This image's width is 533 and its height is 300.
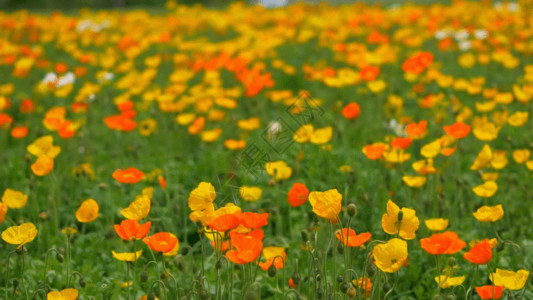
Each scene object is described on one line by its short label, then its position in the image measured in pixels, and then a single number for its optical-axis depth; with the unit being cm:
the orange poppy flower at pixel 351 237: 432
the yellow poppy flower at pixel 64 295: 421
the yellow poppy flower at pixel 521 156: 651
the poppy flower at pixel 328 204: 420
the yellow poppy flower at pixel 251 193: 606
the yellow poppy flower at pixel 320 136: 657
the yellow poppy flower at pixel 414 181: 591
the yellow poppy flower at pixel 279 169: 620
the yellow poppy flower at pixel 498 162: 622
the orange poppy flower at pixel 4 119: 779
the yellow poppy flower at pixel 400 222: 432
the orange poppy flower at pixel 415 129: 608
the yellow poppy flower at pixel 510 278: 413
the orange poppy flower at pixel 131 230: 437
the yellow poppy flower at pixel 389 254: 404
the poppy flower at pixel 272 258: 459
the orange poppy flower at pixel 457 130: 594
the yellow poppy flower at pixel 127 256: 453
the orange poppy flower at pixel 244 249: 384
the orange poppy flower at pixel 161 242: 421
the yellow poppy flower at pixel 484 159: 580
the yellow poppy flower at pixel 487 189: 572
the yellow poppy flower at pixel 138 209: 451
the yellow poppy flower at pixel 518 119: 678
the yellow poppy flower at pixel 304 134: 667
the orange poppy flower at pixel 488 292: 402
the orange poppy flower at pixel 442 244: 419
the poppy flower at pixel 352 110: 732
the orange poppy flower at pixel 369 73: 853
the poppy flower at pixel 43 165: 561
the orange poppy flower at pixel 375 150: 591
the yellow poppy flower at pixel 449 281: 439
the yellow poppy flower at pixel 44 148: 617
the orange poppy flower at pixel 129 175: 550
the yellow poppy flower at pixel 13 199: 558
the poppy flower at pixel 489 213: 491
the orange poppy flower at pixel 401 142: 592
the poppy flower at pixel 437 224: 525
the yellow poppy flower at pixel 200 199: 439
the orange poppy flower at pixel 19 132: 742
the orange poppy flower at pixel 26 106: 921
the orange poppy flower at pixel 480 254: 400
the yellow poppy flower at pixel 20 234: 444
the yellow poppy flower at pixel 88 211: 523
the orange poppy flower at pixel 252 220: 413
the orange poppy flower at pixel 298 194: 509
